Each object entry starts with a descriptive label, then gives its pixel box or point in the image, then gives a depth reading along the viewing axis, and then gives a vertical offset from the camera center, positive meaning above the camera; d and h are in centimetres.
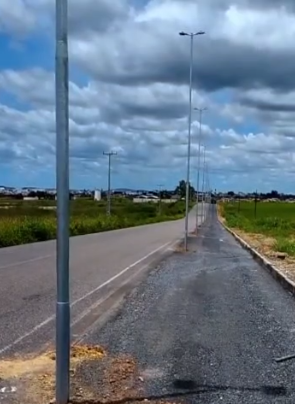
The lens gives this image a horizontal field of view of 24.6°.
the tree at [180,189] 17439 +105
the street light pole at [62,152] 537 +31
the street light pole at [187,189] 2900 +16
